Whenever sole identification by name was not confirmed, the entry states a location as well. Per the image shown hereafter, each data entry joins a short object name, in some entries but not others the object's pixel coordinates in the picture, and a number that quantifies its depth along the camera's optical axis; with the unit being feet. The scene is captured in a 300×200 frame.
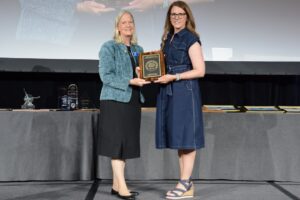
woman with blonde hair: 10.79
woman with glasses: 10.73
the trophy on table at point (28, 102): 14.64
